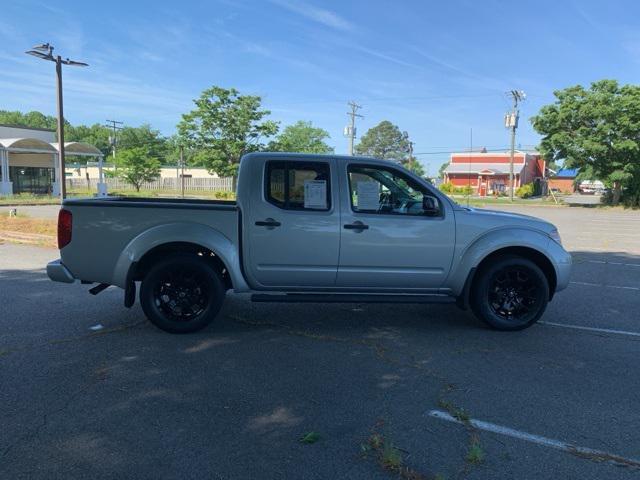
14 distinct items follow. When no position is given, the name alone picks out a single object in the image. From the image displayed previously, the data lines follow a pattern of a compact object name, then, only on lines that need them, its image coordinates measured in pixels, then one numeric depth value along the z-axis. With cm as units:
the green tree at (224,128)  3994
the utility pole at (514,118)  4988
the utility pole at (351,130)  5342
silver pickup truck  540
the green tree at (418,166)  9778
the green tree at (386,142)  14600
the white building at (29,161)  3362
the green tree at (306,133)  8306
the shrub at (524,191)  5819
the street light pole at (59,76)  1989
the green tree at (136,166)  4484
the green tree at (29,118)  11106
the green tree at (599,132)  3472
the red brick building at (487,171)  6881
